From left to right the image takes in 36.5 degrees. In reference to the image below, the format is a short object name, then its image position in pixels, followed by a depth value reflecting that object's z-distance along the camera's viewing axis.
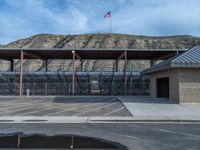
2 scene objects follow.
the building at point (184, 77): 20.61
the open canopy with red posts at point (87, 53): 34.09
